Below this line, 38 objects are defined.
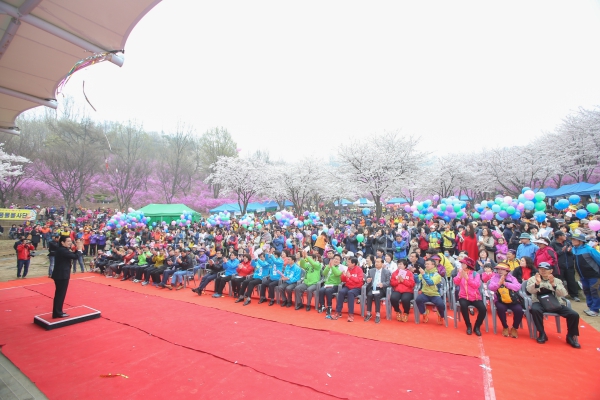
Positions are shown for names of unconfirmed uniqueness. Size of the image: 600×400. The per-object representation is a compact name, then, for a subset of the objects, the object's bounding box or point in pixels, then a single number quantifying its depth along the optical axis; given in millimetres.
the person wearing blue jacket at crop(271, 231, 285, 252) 12102
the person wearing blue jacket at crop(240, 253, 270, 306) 7910
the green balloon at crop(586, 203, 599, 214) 9992
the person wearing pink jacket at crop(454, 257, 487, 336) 5387
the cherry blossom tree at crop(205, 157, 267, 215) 30453
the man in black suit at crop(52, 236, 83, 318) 5805
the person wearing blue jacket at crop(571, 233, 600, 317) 5926
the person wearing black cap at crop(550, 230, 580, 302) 6730
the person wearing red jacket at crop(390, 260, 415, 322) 6089
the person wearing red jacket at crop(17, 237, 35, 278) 10805
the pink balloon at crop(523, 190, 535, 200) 10594
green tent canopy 23109
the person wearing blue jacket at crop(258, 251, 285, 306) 7621
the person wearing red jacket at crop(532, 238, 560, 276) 6047
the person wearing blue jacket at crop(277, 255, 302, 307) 7395
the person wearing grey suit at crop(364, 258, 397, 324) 6258
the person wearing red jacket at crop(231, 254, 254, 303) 8250
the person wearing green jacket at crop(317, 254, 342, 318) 6777
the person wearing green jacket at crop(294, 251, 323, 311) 7080
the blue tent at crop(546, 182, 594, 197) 19188
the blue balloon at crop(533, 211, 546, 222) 10190
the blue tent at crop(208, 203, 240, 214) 32406
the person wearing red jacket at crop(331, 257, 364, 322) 6387
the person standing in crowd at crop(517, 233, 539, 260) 6609
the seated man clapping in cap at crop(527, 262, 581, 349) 4738
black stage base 5668
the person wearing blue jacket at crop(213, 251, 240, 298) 8539
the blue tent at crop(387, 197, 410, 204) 42825
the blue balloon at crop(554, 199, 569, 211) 11406
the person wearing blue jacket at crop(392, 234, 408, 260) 9312
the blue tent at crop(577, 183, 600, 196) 17061
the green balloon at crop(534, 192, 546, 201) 10472
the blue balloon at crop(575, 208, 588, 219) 10430
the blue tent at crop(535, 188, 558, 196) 23566
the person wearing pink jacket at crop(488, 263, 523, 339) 5215
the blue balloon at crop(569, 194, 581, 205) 12828
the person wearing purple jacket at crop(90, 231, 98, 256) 15297
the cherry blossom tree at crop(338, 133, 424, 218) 19059
